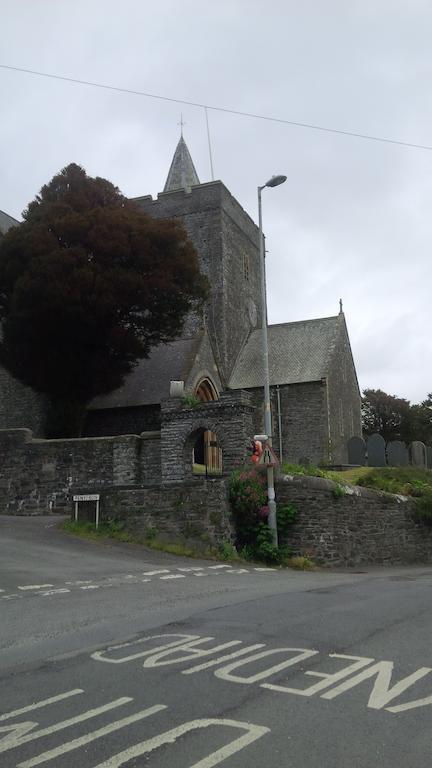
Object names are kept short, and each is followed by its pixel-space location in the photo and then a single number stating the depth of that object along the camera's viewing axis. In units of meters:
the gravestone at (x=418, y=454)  27.73
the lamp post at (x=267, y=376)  15.62
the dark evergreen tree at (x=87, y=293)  24.88
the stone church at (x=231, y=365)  28.86
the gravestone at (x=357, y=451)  26.91
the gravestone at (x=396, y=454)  26.41
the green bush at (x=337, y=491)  16.41
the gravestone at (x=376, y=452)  26.38
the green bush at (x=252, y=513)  15.97
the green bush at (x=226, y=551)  15.13
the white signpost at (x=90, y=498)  16.45
